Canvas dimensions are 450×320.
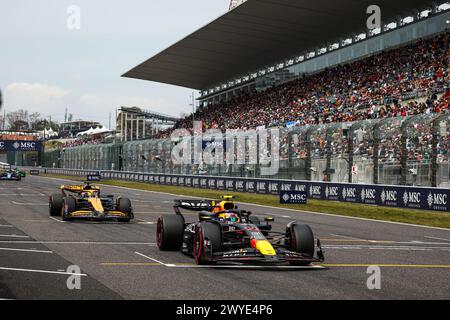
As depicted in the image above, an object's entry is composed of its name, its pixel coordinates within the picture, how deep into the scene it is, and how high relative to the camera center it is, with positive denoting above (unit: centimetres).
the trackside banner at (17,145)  9806 +310
